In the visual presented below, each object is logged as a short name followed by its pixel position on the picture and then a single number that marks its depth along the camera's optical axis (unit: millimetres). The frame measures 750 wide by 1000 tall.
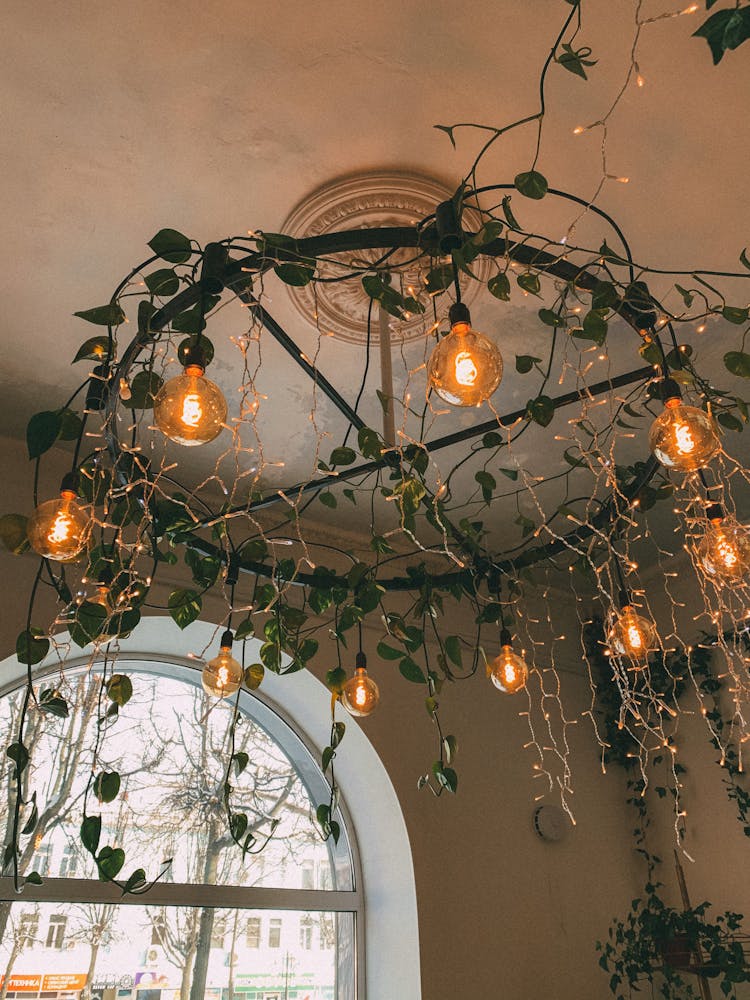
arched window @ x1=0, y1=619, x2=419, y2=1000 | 2766
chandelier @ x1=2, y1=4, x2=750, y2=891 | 1197
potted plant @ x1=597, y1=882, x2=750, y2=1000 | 3070
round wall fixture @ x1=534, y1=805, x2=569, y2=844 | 3441
